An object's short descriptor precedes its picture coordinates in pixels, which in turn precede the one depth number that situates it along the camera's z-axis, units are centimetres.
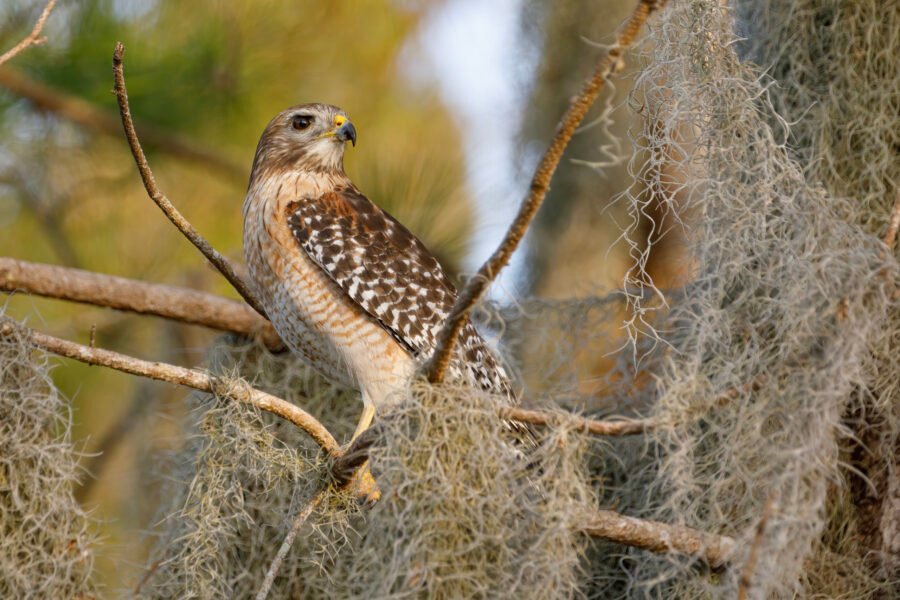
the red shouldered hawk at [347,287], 765
